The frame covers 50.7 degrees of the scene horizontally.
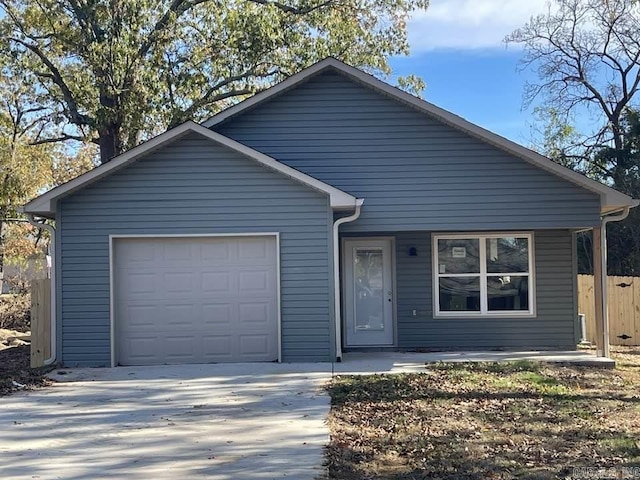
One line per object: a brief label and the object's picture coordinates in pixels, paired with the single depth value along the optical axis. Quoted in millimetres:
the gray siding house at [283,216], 11242
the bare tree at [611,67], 25000
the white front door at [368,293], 13383
